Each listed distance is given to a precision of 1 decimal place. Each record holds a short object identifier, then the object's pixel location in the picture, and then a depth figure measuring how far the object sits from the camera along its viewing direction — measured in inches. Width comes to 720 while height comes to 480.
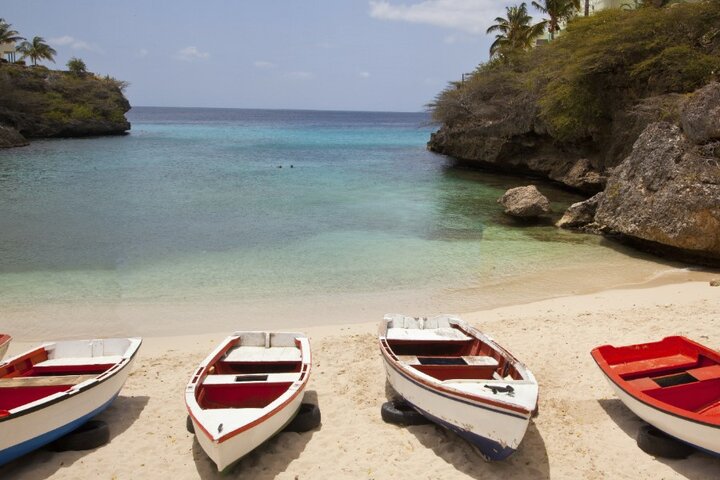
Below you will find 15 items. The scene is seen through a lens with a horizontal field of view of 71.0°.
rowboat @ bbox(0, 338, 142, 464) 219.3
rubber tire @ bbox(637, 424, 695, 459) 230.7
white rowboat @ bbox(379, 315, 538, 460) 215.3
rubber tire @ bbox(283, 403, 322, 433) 256.7
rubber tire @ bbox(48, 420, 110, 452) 242.7
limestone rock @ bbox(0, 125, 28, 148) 1708.7
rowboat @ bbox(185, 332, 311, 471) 211.0
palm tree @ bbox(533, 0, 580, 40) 1400.1
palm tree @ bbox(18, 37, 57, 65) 2965.1
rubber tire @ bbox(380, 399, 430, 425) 261.0
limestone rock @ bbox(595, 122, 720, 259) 523.2
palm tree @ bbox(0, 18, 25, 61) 2716.5
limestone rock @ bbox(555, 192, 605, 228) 707.4
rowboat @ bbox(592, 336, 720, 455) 216.8
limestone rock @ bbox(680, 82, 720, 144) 536.5
